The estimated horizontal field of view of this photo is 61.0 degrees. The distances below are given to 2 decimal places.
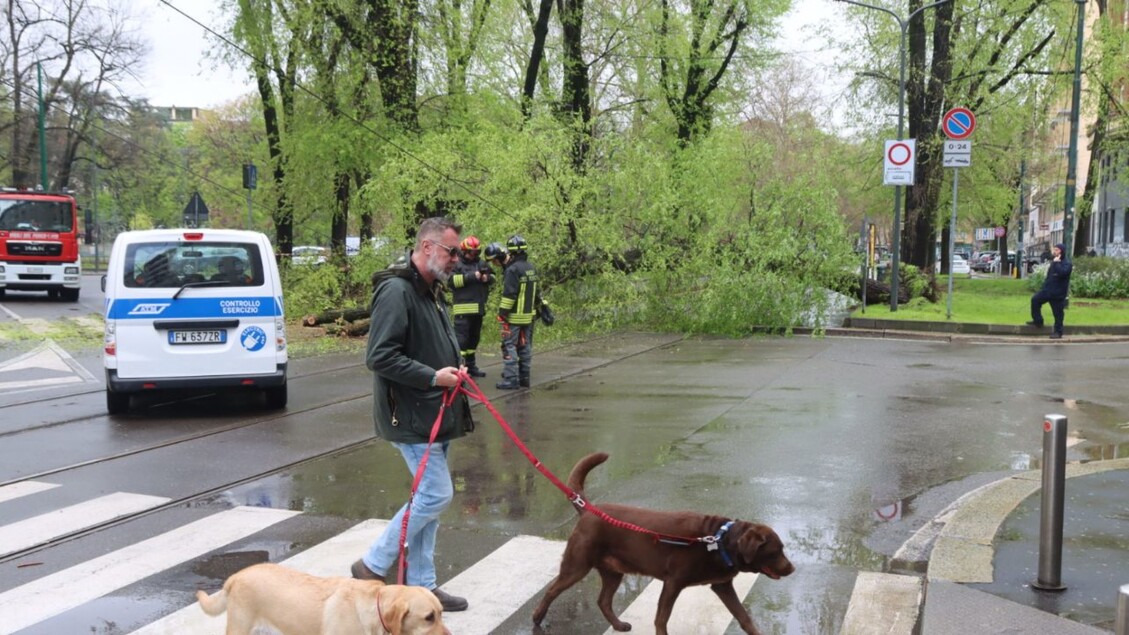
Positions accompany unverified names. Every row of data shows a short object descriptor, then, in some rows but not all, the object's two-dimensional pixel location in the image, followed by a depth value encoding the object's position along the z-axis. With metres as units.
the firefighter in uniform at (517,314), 11.91
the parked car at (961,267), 53.06
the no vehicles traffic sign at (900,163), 19.09
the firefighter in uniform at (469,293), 12.05
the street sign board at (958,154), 17.84
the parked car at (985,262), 66.62
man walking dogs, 4.56
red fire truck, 25.69
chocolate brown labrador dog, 4.07
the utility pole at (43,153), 36.60
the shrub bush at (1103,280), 24.77
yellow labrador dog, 3.33
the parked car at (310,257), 20.28
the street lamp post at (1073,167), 22.00
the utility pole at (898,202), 19.67
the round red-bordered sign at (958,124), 18.06
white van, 9.54
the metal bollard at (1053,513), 4.81
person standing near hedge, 17.12
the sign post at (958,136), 17.88
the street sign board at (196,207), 24.75
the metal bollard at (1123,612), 2.97
